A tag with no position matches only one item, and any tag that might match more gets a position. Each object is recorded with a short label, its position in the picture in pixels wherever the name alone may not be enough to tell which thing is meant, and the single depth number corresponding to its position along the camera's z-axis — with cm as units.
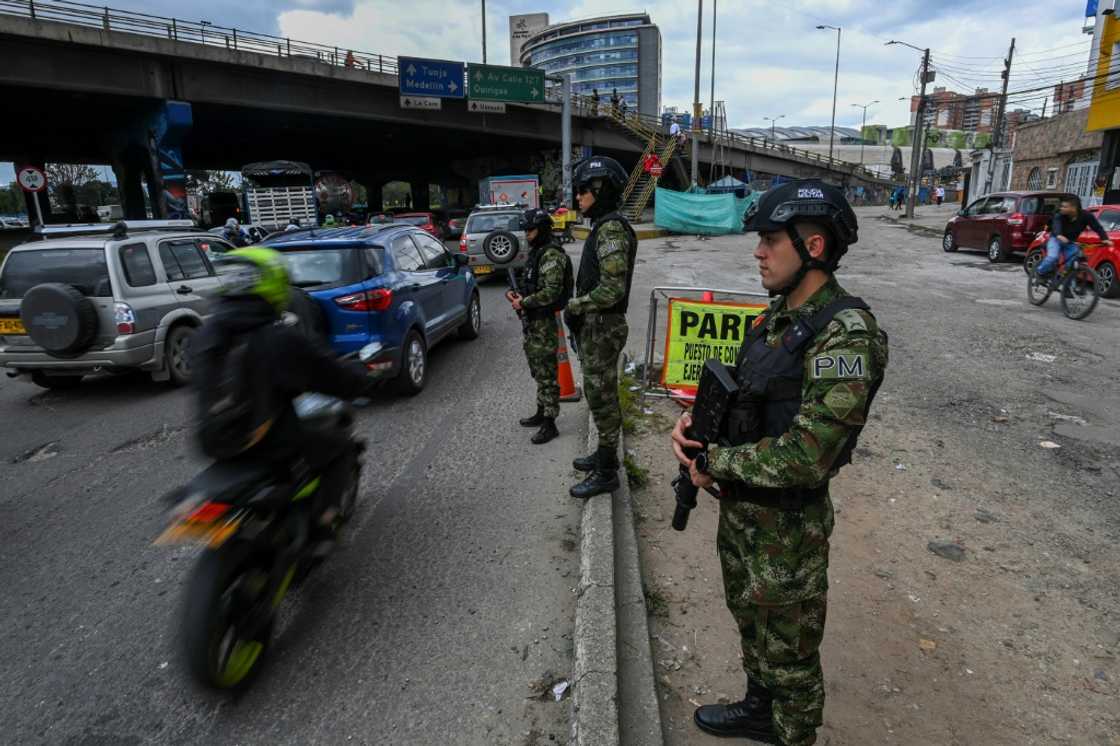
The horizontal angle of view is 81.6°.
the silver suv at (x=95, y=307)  611
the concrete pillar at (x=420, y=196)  6166
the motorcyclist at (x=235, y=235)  1772
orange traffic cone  623
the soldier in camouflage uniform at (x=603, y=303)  411
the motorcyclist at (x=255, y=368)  272
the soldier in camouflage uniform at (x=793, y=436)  182
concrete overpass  2108
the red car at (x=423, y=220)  2397
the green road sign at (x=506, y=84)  2856
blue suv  611
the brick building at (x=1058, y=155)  2795
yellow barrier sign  612
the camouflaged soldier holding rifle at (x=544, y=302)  508
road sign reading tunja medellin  2775
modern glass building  12850
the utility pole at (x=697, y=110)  3278
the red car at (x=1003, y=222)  1602
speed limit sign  1600
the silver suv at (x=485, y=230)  1407
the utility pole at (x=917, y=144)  3077
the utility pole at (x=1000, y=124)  3566
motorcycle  253
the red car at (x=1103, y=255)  1166
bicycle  989
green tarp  2753
